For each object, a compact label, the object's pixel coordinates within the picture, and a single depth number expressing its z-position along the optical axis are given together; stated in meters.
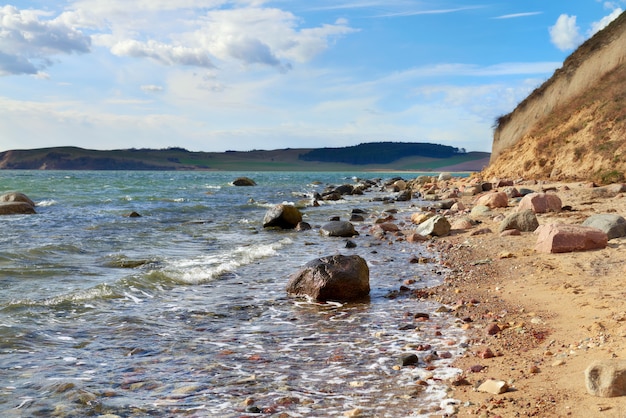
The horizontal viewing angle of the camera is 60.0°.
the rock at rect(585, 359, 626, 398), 3.91
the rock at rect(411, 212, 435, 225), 18.17
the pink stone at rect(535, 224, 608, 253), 9.55
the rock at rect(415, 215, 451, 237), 14.43
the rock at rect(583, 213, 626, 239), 10.14
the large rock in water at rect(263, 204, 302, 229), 18.11
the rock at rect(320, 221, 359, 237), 15.95
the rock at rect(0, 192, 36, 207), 23.51
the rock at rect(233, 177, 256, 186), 58.17
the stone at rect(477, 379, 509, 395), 4.50
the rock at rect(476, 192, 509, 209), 18.16
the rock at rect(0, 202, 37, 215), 21.94
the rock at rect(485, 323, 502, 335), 6.26
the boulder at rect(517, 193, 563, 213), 14.91
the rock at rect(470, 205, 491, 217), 17.17
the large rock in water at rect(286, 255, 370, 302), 8.43
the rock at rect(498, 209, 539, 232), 12.40
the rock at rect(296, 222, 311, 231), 17.92
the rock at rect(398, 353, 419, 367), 5.42
